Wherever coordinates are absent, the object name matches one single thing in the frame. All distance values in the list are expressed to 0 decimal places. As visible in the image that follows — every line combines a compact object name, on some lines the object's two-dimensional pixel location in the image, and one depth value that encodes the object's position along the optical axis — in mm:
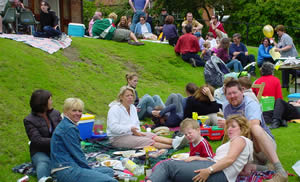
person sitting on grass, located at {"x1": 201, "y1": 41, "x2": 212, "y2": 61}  14156
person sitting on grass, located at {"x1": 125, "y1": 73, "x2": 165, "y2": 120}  8742
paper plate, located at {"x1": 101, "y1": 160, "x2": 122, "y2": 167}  5457
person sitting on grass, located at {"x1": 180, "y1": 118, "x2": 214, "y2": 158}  4793
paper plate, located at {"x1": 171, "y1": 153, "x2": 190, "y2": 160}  5434
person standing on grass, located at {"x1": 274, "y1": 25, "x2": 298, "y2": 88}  12984
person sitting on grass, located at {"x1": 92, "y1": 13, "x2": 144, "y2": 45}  14211
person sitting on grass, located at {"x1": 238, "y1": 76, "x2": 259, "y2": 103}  6340
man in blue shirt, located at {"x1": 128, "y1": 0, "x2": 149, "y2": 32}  16203
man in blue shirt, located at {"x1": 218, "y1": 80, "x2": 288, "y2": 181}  4609
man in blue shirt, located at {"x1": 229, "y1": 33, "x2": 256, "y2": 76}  13648
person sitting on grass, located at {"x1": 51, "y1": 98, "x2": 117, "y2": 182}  4426
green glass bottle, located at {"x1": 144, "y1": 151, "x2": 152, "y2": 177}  4859
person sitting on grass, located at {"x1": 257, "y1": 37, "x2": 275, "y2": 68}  13617
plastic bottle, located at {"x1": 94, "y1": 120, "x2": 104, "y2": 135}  7432
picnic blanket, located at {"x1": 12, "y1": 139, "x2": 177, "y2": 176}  5348
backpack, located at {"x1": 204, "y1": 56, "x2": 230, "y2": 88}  11086
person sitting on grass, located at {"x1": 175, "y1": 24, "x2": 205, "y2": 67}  13531
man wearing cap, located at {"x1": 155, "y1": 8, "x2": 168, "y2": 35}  18531
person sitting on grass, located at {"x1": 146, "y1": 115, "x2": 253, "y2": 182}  4219
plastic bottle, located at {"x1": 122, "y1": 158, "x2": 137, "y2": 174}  5341
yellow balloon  14997
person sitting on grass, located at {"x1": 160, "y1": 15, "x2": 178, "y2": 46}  14984
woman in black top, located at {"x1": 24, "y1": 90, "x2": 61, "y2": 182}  5086
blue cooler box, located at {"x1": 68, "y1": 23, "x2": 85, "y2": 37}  15617
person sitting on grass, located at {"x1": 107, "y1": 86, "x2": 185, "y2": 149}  6457
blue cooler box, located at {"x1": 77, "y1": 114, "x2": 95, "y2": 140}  6924
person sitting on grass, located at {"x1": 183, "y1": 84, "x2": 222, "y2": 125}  7461
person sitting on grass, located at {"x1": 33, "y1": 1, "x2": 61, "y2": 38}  11953
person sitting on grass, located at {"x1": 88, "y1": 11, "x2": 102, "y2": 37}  15041
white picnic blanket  10930
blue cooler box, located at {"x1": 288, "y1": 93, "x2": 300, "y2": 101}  9289
